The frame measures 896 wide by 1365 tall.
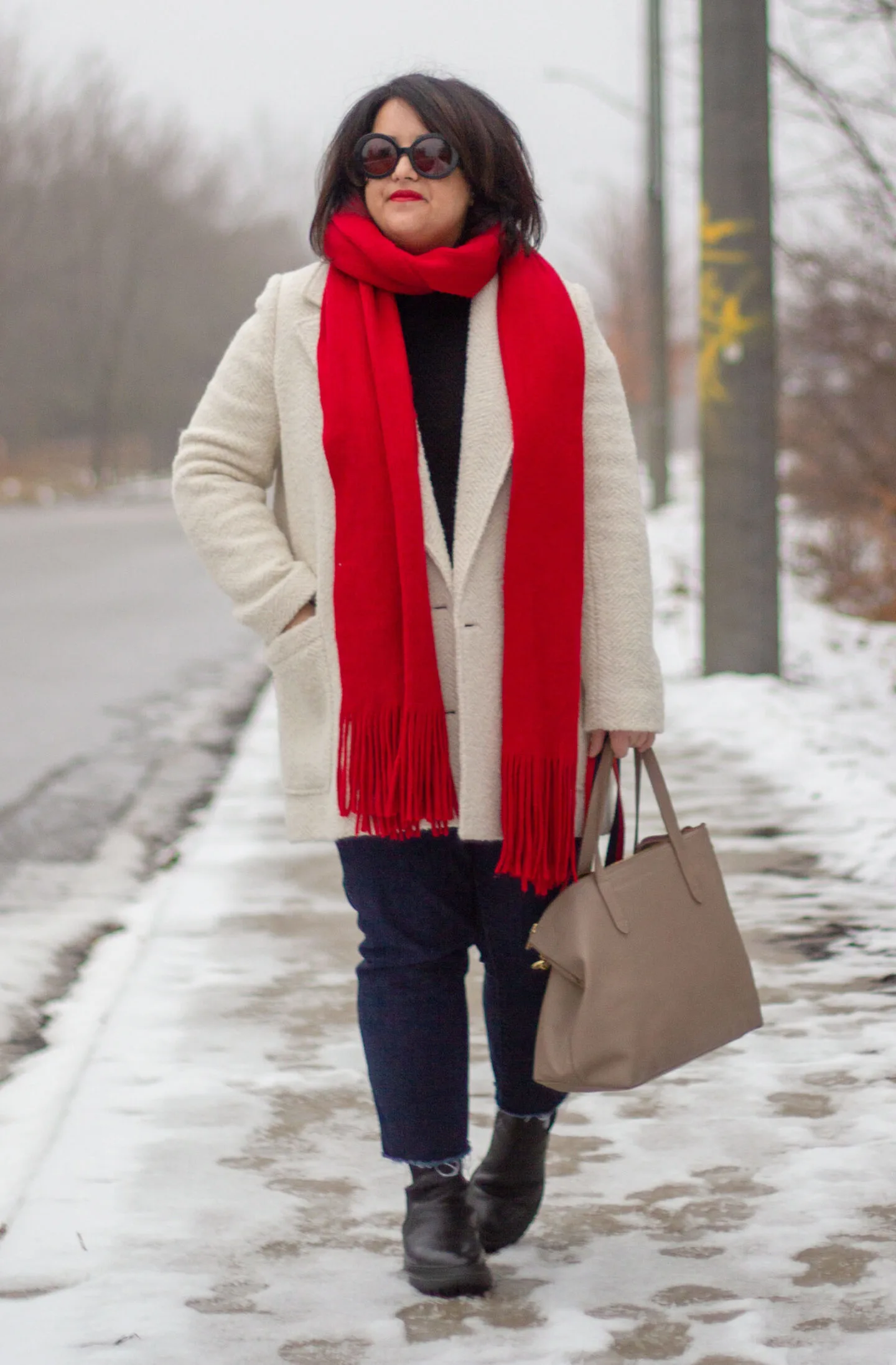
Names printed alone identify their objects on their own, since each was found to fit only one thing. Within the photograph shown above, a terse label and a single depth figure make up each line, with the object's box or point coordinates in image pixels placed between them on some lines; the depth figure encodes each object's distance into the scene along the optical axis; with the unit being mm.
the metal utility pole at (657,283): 22156
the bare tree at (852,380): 11141
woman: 2574
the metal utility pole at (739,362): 8617
